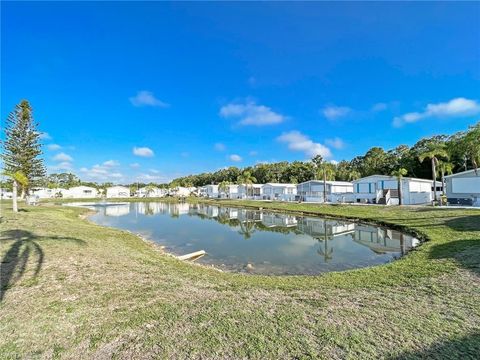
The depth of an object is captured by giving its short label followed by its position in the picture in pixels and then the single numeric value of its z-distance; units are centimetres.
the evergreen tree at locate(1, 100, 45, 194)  3078
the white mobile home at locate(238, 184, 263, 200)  5788
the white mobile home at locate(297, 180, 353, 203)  3588
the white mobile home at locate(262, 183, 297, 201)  4739
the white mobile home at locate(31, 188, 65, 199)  7706
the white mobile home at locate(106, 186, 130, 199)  8894
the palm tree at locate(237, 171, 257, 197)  5600
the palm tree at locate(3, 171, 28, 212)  2035
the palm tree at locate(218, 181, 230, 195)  6294
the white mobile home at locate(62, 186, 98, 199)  8000
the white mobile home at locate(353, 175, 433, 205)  2884
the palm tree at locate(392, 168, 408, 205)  2602
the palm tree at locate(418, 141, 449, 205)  2576
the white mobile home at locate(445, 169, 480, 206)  2283
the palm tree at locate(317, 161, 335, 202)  3728
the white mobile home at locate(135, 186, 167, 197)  8781
